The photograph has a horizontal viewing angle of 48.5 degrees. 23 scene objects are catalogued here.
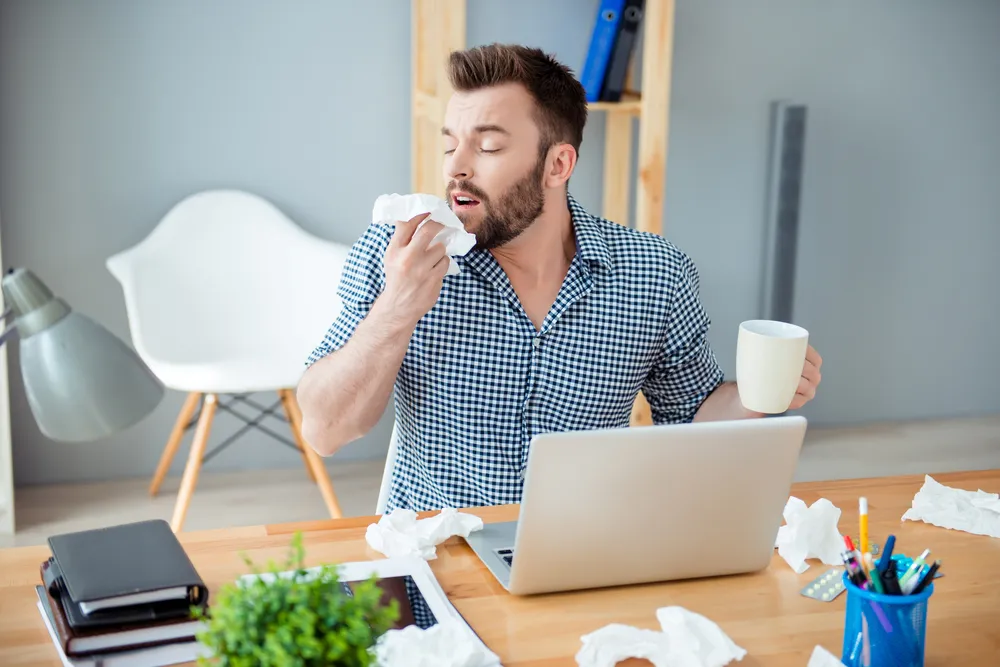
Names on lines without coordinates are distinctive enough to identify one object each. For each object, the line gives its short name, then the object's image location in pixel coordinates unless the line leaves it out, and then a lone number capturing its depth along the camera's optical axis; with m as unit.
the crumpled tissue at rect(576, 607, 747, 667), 1.05
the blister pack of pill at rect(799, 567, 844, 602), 1.22
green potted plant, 0.75
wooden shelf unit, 2.79
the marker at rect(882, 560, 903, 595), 1.03
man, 1.66
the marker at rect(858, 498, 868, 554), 1.09
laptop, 1.12
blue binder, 2.98
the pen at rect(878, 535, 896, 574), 1.03
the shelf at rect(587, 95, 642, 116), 2.96
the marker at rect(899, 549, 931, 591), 1.04
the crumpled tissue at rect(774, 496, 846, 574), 1.29
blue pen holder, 1.02
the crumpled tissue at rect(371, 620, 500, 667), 1.01
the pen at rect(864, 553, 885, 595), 1.02
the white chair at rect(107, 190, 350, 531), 2.86
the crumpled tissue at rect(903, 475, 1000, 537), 1.41
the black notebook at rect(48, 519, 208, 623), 1.04
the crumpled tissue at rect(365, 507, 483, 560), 1.27
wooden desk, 1.09
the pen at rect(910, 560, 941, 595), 1.01
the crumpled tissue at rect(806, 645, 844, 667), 1.04
